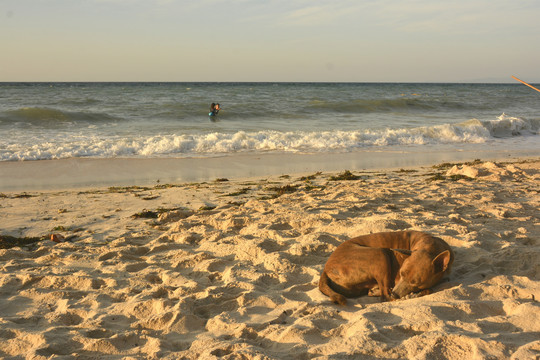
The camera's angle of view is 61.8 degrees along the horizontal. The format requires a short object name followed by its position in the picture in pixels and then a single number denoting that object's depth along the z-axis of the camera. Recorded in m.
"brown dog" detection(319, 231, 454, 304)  3.48
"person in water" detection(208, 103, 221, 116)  20.41
